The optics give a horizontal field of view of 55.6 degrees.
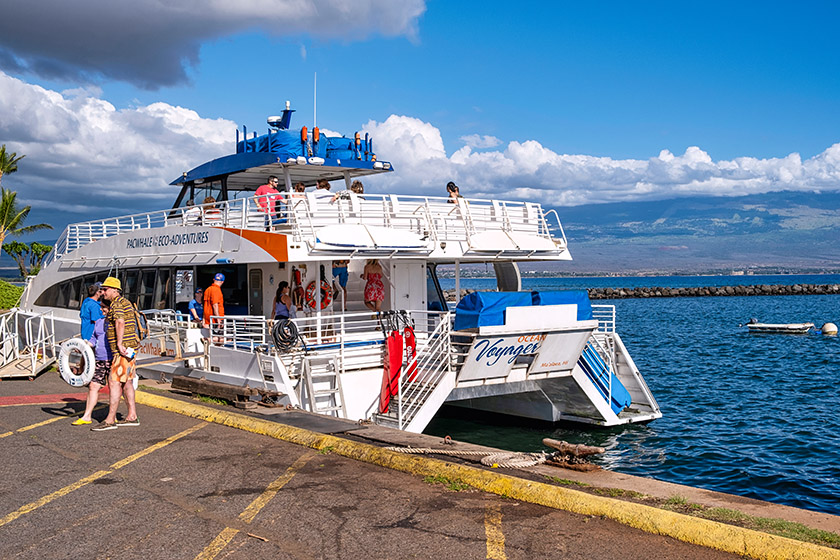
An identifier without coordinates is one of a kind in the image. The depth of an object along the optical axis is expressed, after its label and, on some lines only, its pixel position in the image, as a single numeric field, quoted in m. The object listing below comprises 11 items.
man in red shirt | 13.62
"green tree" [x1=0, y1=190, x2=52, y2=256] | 48.04
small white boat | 45.66
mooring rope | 8.00
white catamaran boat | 12.98
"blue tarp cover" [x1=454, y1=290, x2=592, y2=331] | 12.93
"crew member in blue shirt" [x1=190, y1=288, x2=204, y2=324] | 15.76
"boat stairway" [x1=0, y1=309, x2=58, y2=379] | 16.05
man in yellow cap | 9.80
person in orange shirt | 14.80
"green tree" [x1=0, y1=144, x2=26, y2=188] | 50.28
